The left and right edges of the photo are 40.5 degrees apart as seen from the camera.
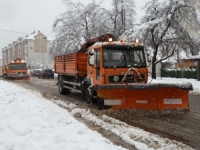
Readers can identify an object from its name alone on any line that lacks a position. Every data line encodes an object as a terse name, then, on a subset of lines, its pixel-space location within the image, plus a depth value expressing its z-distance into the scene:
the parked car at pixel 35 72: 44.97
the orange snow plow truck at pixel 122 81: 8.51
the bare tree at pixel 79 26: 30.91
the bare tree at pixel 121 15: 29.66
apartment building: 99.44
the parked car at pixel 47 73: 39.78
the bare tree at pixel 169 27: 22.81
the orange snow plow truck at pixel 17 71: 30.00
